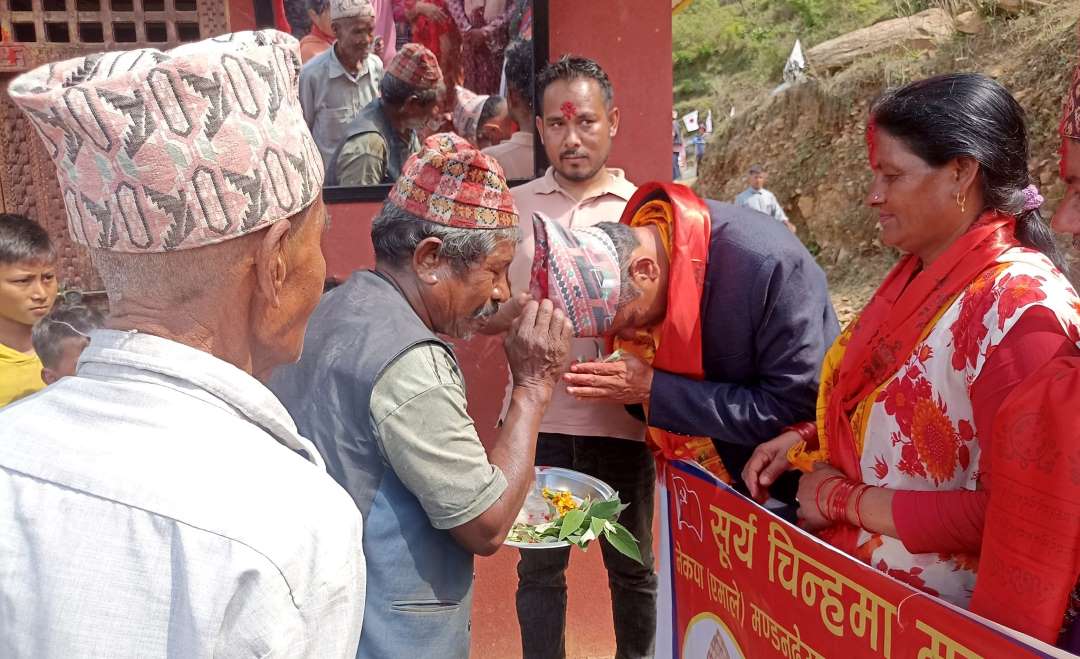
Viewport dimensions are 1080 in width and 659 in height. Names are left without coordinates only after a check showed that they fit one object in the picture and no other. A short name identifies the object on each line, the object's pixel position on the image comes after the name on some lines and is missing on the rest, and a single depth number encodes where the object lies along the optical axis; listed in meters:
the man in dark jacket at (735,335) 2.55
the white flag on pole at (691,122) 21.52
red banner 1.79
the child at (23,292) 3.00
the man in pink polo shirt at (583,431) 3.27
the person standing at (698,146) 21.40
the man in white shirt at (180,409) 0.84
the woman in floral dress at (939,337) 1.78
